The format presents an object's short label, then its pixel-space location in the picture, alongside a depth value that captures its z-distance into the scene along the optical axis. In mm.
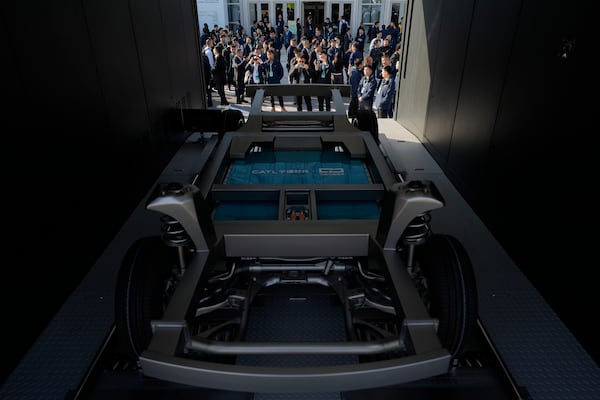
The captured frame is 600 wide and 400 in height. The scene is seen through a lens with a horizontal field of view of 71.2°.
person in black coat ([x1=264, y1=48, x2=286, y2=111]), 9727
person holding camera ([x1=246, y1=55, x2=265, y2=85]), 9555
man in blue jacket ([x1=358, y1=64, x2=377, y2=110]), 7512
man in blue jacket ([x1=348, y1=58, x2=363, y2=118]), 8406
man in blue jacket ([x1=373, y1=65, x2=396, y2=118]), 7465
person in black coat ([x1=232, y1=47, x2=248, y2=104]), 9961
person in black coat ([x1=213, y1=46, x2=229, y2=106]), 9469
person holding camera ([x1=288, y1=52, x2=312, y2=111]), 8828
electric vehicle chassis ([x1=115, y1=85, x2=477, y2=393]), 1766
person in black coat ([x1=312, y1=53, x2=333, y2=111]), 9416
